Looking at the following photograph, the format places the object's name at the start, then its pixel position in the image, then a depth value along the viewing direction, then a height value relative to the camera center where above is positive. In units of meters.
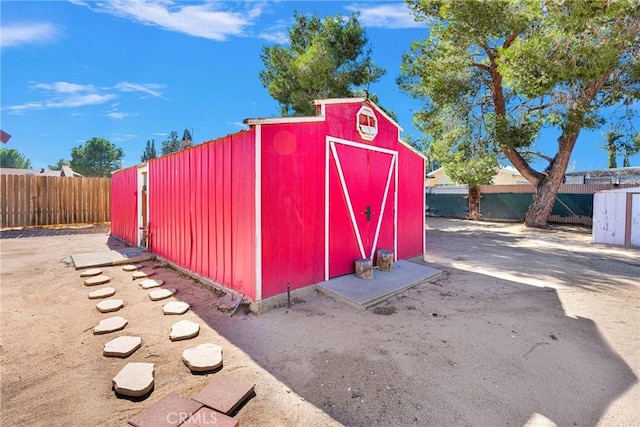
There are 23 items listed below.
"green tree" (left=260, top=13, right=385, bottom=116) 10.15 +5.40
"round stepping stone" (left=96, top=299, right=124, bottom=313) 3.48 -1.29
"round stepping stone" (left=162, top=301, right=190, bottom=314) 3.46 -1.32
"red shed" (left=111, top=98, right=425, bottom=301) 3.64 +0.06
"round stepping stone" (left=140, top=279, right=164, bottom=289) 4.38 -1.28
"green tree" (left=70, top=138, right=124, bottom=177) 43.03 +6.87
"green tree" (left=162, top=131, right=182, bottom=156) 34.12 +7.23
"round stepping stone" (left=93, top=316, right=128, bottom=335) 2.95 -1.32
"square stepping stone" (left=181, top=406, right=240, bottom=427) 1.65 -1.30
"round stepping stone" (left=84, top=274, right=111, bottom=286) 4.45 -1.25
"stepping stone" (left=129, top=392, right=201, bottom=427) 1.69 -1.31
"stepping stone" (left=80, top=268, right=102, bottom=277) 4.88 -1.23
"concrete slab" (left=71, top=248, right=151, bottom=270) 5.45 -1.15
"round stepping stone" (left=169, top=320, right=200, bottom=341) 2.84 -1.33
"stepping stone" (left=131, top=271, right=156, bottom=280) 4.87 -1.26
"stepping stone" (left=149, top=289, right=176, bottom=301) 3.92 -1.30
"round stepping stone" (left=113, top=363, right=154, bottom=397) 2.01 -1.32
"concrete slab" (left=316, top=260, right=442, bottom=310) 3.85 -1.23
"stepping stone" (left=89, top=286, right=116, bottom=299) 3.94 -1.28
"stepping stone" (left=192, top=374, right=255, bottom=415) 1.85 -1.31
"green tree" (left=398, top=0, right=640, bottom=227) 7.98 +4.40
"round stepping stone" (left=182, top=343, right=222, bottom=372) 2.32 -1.33
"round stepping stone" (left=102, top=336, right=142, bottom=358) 2.52 -1.32
